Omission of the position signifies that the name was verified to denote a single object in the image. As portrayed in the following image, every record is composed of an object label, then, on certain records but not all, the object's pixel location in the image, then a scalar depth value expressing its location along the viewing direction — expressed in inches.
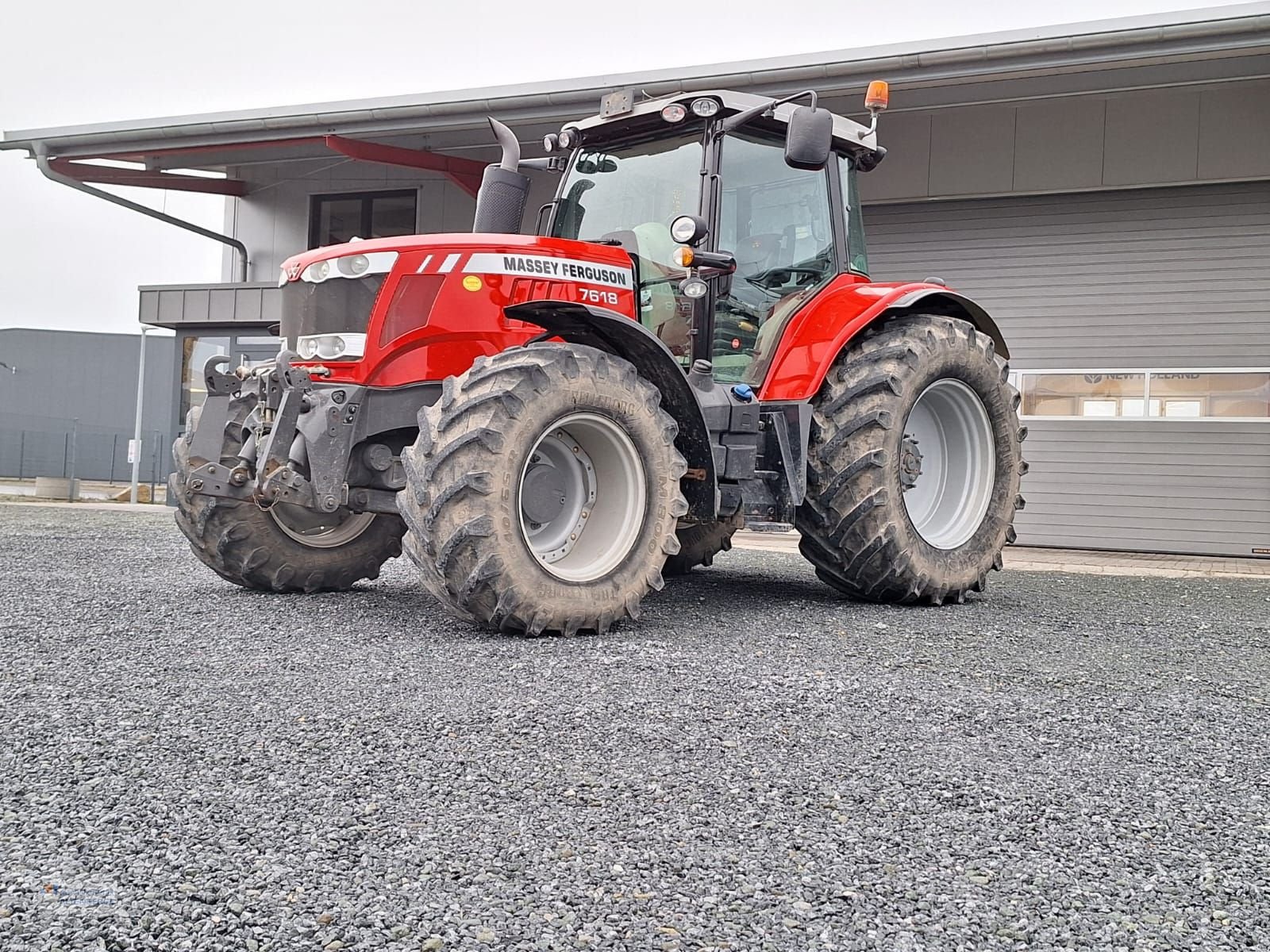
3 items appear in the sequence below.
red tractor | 156.3
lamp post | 569.6
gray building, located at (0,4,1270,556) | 340.5
